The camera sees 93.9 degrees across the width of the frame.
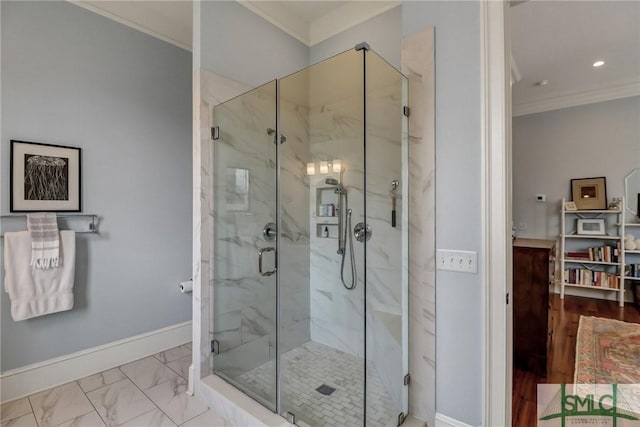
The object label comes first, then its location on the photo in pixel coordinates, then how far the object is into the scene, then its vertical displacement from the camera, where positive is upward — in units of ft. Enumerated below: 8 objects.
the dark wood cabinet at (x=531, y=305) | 7.39 -2.25
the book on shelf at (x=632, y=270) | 13.39 -2.45
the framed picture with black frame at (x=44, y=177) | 6.66 +0.91
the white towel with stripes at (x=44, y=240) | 6.71 -0.54
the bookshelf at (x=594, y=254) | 13.80 -1.82
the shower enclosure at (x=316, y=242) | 5.74 -0.62
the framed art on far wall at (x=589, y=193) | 14.23 +1.15
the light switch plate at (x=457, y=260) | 4.86 -0.74
